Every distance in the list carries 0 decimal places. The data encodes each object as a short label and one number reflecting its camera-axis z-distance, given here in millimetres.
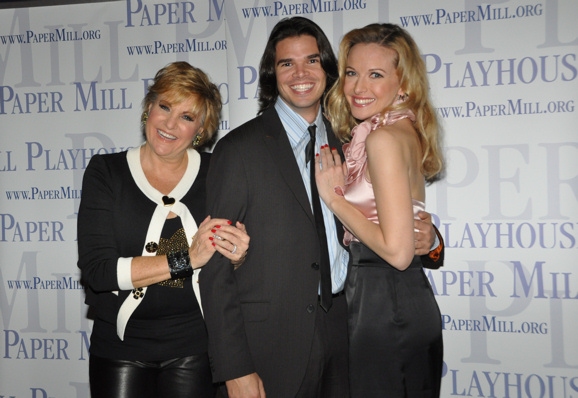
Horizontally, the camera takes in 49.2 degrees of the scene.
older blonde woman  2473
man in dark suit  2318
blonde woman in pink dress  2293
